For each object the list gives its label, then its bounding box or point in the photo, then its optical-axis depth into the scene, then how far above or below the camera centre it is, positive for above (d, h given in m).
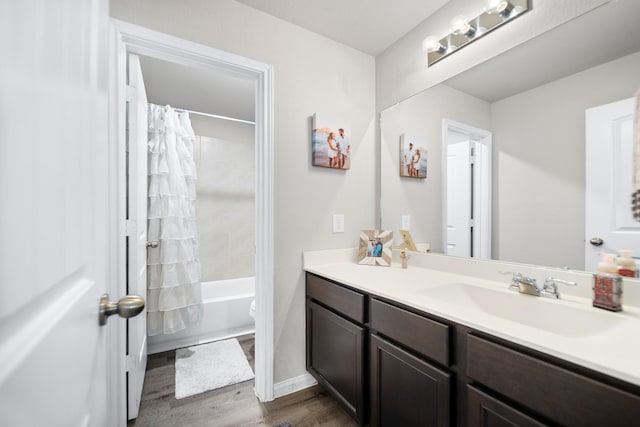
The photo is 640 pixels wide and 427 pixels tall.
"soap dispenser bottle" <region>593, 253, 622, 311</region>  0.98 -0.26
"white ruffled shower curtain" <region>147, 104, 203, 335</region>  2.27 -0.19
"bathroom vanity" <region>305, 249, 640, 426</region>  0.69 -0.45
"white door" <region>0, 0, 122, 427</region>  0.24 +0.00
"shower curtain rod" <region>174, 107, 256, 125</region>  3.02 +1.10
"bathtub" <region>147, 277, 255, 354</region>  2.41 -1.06
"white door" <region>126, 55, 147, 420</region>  1.51 -0.09
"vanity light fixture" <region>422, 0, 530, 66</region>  1.36 +1.00
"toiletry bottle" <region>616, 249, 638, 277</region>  1.02 -0.19
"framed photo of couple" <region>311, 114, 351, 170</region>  1.89 +0.49
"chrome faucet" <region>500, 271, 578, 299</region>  1.14 -0.31
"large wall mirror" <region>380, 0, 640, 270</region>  1.08 +0.45
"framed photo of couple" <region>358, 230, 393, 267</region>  1.92 -0.24
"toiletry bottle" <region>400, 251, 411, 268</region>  1.83 -0.31
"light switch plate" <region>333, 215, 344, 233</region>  2.00 -0.08
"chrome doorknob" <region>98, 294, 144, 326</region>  0.55 -0.19
